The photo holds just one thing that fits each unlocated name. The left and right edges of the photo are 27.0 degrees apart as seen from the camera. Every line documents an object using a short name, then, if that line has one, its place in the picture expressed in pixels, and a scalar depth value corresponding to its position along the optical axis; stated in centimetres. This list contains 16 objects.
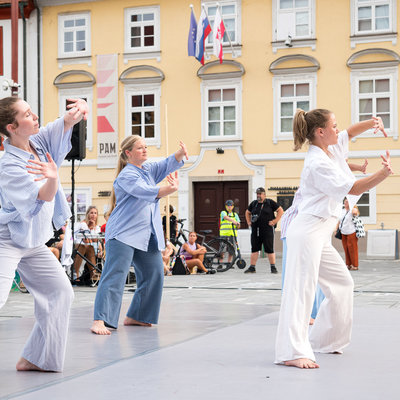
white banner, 2812
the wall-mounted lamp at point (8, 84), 1933
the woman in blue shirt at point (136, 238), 734
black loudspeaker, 1286
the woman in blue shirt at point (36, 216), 464
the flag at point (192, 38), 2562
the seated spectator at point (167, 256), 1618
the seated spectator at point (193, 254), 1681
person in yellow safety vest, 1950
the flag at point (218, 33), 2519
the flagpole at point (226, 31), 2588
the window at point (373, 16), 2558
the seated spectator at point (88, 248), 1352
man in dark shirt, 1677
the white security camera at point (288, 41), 2593
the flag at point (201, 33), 2534
